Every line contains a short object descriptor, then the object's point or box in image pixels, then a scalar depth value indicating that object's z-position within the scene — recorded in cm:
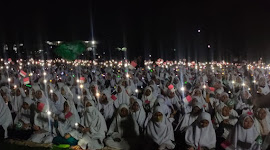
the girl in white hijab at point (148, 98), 663
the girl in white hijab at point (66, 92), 747
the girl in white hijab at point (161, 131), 444
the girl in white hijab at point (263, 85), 784
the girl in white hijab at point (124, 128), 486
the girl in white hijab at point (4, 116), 572
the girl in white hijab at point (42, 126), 514
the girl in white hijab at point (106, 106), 630
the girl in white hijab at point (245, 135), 386
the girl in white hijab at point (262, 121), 456
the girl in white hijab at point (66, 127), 494
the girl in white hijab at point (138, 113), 524
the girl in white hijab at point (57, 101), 675
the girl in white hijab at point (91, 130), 483
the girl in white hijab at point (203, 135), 412
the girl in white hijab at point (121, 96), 720
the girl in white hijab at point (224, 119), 505
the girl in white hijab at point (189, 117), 509
